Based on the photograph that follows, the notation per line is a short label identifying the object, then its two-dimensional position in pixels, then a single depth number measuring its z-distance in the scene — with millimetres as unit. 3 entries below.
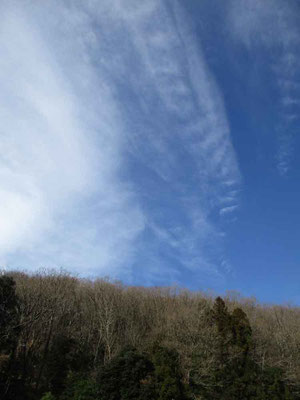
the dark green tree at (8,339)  22234
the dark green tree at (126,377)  20094
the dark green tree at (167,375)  20172
